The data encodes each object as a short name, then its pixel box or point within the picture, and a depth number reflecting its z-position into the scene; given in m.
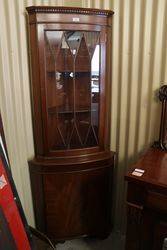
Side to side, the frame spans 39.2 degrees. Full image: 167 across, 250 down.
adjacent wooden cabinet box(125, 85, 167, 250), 1.22
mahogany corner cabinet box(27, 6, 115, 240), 1.50
